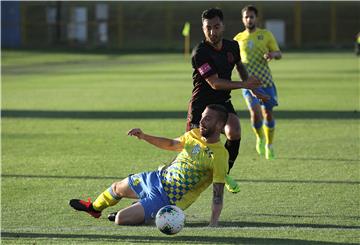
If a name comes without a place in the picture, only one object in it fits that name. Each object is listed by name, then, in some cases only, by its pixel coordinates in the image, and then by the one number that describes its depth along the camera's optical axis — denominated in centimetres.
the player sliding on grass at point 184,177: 1720
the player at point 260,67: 2817
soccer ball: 1644
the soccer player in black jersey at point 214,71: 1919
